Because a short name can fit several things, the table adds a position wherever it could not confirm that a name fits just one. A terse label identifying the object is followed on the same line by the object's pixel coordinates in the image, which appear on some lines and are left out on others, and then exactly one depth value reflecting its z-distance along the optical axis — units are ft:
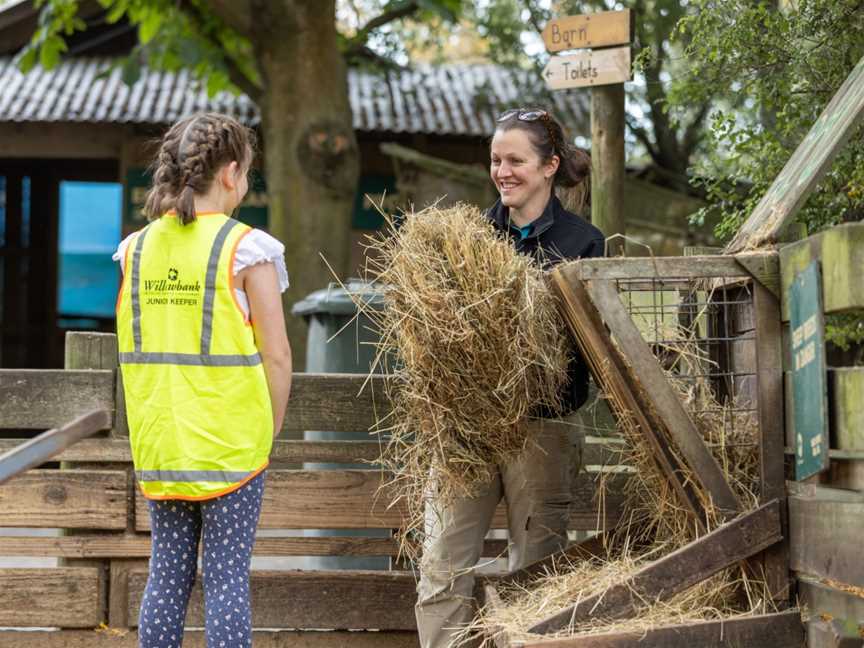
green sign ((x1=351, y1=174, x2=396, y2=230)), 45.11
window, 53.67
